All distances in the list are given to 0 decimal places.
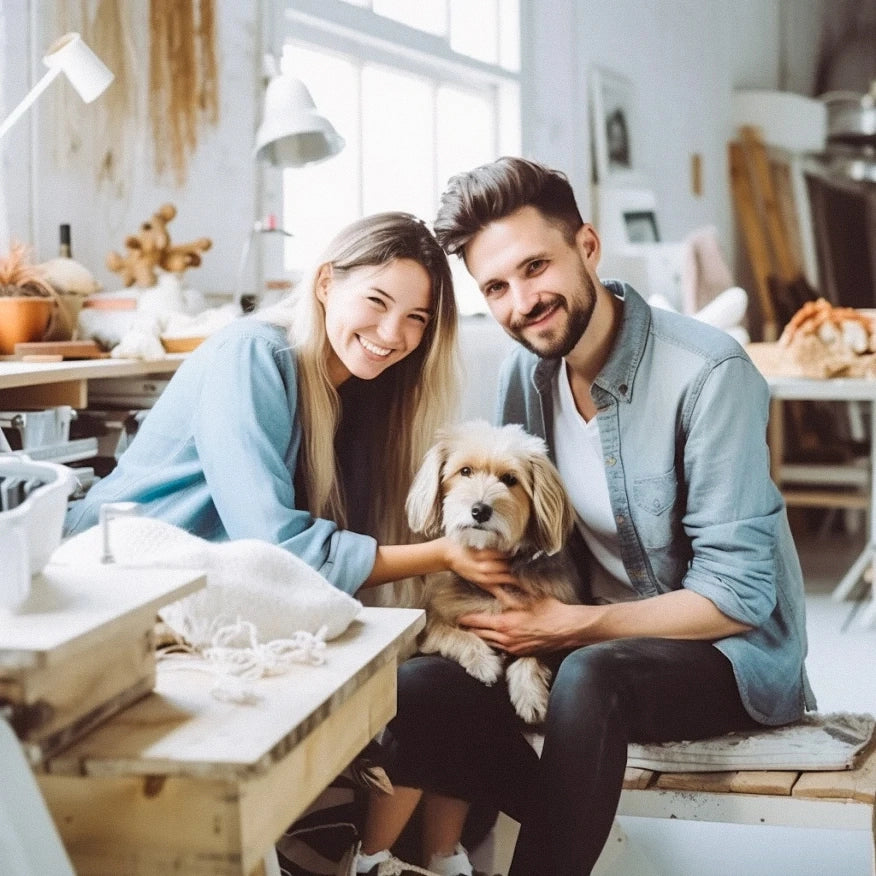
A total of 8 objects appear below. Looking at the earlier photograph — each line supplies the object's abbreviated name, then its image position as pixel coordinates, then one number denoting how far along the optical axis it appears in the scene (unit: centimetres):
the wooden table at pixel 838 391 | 395
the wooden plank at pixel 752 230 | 669
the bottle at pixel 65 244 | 276
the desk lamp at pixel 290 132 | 306
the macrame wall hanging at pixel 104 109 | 296
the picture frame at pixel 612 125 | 561
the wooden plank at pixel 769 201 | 692
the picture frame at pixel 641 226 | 564
